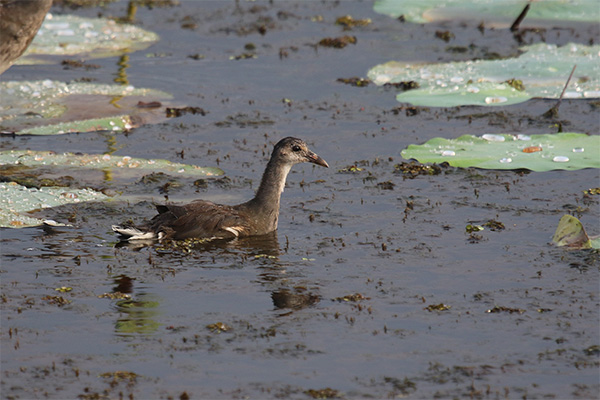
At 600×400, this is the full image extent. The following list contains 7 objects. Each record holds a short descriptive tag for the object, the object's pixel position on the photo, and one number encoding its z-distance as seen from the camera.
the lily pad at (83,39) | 16.92
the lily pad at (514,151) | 10.94
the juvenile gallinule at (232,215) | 9.27
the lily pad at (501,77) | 13.66
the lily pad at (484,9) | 17.52
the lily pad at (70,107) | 12.71
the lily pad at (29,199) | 9.44
